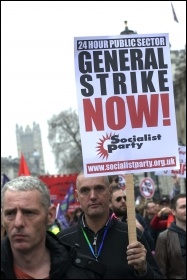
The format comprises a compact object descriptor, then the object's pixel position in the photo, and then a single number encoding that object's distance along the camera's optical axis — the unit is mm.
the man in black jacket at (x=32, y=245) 2945
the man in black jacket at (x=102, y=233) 4129
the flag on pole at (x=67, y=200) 18128
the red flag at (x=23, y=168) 14878
